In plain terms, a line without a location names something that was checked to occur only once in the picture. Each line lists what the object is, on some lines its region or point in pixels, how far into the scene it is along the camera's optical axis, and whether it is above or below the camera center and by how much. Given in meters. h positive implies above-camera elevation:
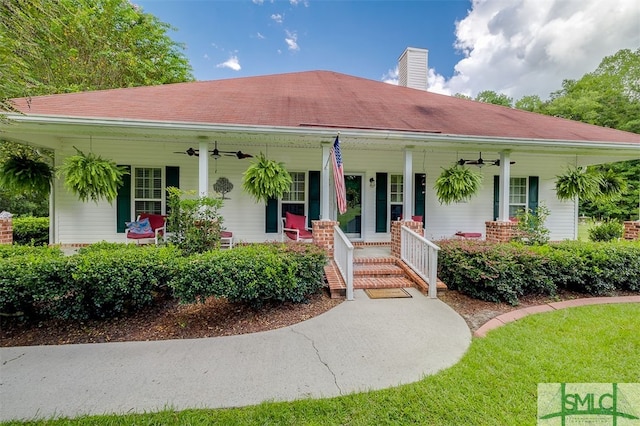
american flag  4.98 +0.59
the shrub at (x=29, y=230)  8.00 -0.70
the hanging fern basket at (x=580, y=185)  7.12 +0.68
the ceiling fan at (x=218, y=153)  6.75 +1.35
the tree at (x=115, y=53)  12.52 +7.60
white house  5.75 +1.51
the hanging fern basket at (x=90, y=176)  5.26 +0.59
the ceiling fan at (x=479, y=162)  7.55 +1.32
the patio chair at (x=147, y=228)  6.66 -0.50
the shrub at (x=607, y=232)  8.81 -0.65
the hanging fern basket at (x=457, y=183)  6.52 +0.62
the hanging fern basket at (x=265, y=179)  5.60 +0.58
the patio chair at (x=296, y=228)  6.96 -0.50
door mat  4.75 -1.45
